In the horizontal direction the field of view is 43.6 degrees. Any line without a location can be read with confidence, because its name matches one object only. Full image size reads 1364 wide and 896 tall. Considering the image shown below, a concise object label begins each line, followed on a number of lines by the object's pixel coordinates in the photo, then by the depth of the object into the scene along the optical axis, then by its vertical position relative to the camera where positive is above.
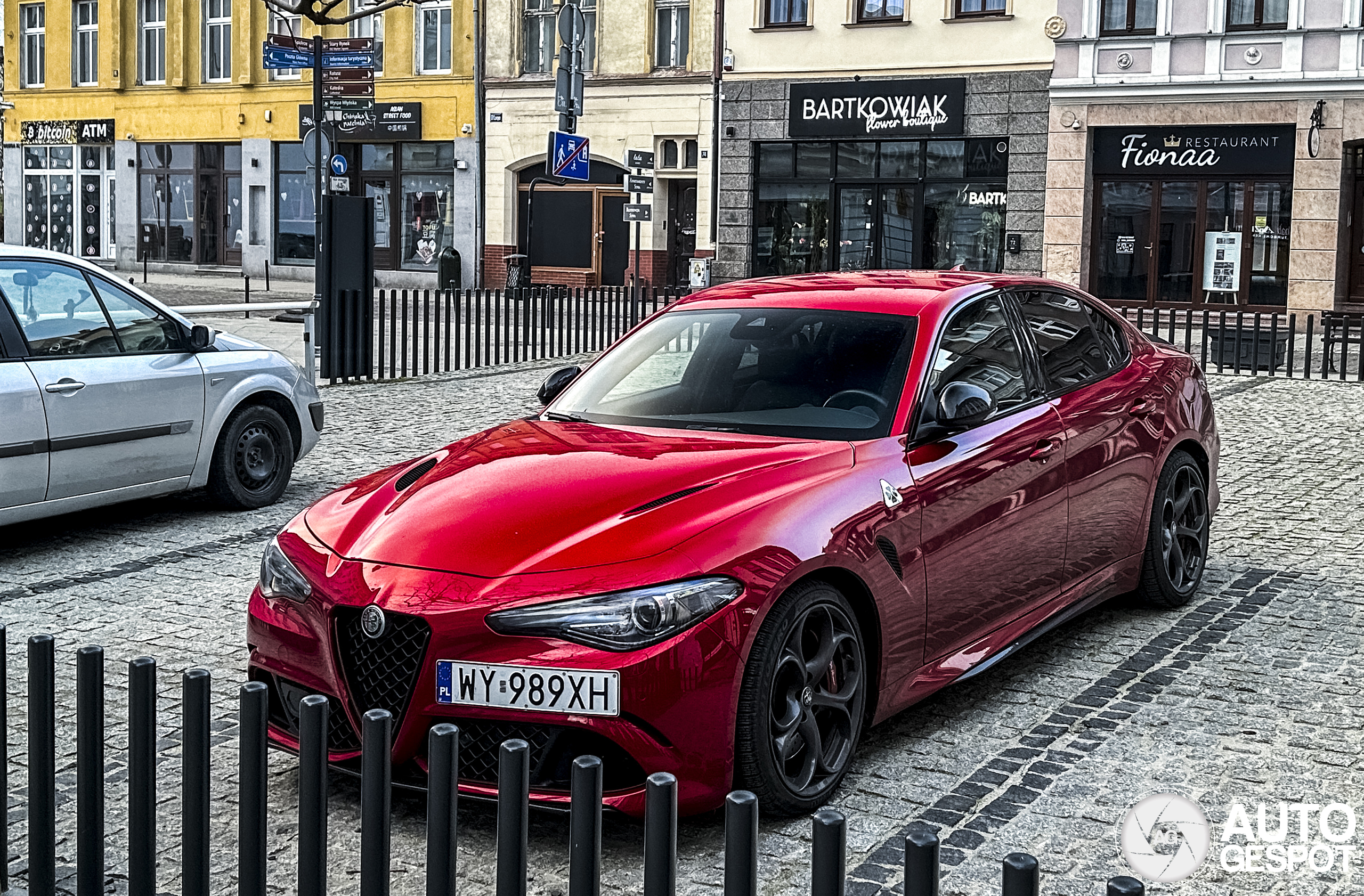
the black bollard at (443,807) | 3.06 -1.02
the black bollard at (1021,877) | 2.42 -0.88
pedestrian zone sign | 22.62 +1.26
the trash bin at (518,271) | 36.88 -0.48
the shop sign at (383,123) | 39.12 +2.83
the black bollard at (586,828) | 2.91 -1.01
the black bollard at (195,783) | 3.38 -1.11
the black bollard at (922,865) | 2.53 -0.90
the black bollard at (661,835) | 2.82 -0.98
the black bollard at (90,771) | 3.59 -1.14
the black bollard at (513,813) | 2.96 -1.00
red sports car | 4.38 -0.84
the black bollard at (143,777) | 3.50 -1.13
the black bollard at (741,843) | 2.74 -0.95
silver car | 8.30 -0.82
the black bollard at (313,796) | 3.28 -1.07
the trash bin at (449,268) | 37.59 -0.47
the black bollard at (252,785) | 3.36 -1.08
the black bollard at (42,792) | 3.70 -1.23
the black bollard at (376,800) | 3.13 -1.06
